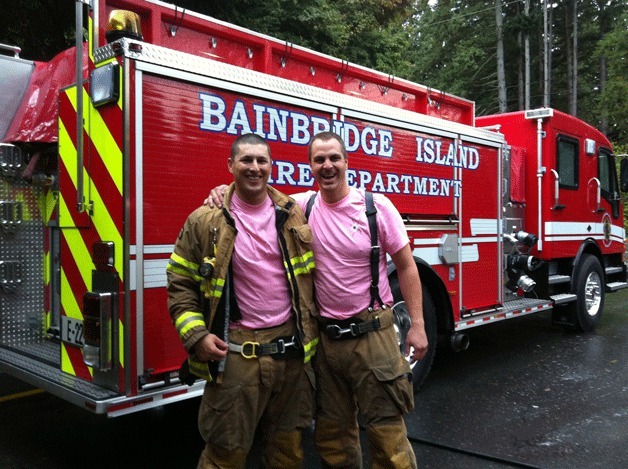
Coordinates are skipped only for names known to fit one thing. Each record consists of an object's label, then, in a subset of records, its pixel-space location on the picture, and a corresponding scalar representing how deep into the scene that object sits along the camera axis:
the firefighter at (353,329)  2.82
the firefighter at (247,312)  2.58
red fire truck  3.21
